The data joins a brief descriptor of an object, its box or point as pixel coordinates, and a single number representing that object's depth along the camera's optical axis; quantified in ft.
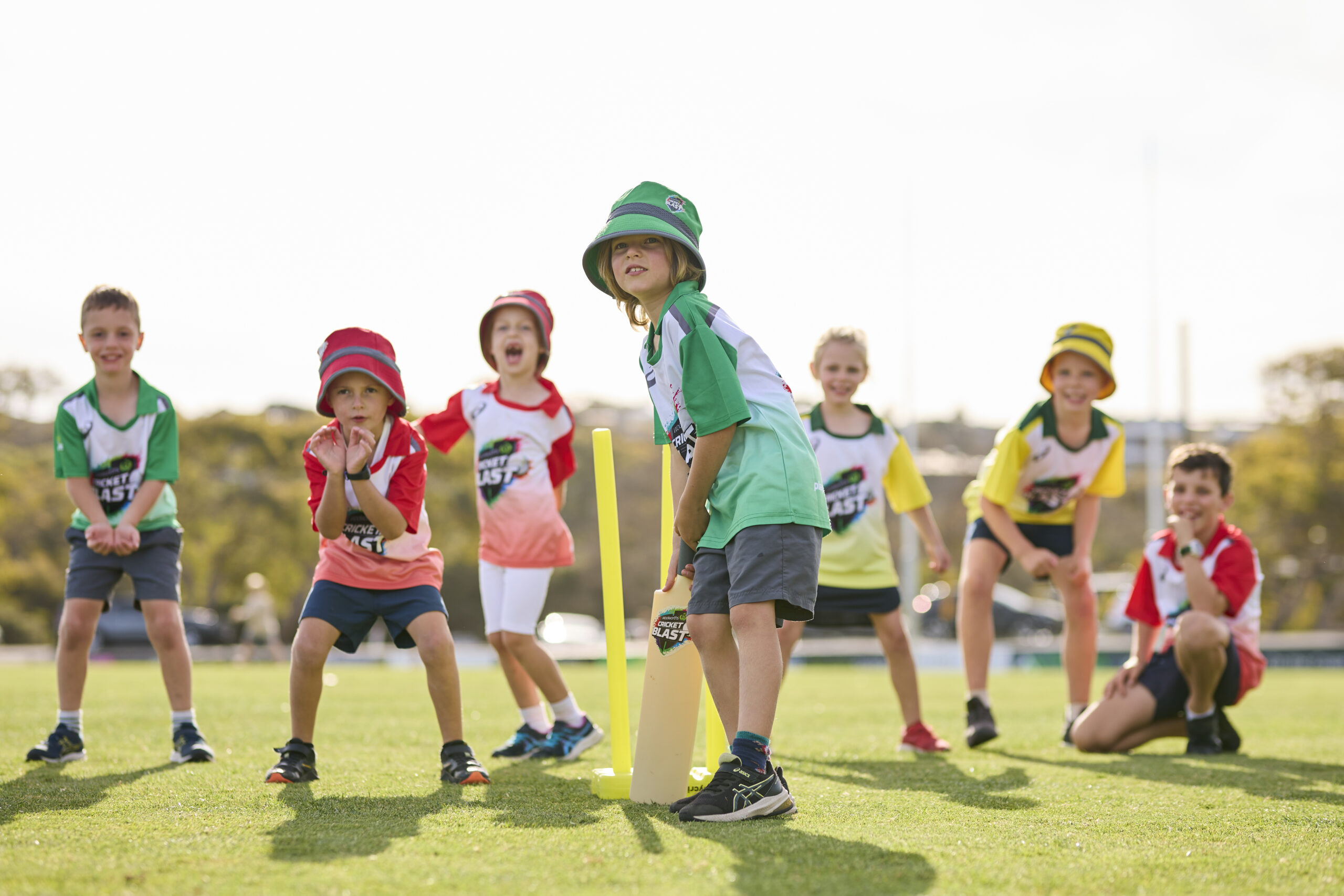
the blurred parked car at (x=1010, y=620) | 103.14
